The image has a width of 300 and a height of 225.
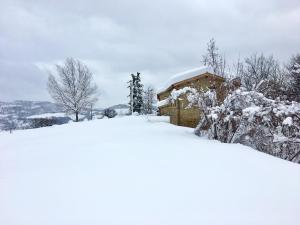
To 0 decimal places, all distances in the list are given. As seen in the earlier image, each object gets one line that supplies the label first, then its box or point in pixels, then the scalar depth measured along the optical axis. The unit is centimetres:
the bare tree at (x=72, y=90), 2539
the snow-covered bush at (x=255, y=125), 594
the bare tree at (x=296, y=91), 1066
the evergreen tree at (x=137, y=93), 3057
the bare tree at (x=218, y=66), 884
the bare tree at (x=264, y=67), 2257
